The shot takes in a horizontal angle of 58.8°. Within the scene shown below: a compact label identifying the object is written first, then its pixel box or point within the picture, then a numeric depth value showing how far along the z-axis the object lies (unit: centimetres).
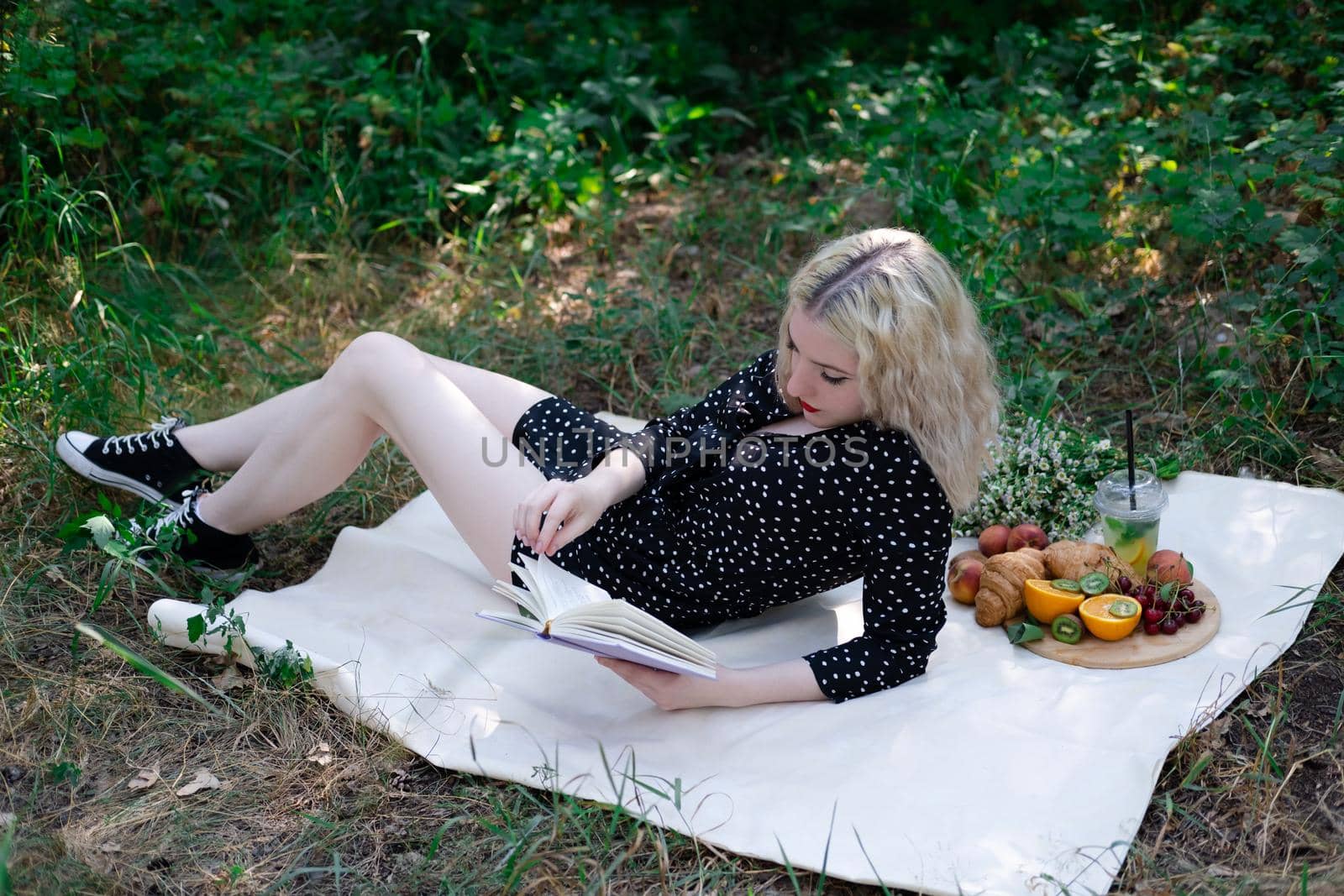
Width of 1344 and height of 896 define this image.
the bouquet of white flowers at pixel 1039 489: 312
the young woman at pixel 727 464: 228
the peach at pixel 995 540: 302
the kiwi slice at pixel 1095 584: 271
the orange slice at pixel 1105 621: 266
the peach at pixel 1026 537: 299
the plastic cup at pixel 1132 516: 285
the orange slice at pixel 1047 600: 271
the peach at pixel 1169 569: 279
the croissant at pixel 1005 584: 279
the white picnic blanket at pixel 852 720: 224
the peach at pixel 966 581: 290
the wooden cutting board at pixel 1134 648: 263
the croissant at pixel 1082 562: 275
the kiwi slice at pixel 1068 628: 270
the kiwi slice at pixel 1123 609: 266
